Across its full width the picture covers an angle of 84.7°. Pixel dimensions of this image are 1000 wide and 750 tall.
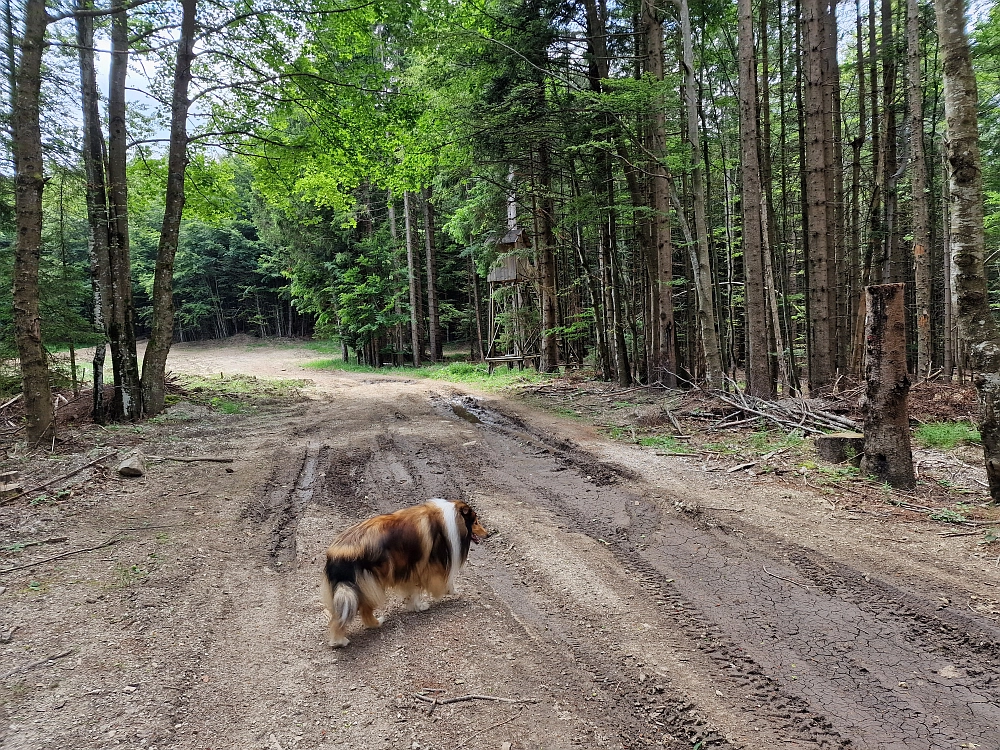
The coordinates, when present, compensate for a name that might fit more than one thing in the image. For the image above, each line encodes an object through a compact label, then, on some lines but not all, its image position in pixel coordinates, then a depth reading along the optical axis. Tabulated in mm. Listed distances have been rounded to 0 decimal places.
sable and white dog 3293
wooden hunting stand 19984
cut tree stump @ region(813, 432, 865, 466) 6441
